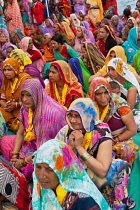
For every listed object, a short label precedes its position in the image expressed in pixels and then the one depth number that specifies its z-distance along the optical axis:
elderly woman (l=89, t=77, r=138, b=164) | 2.47
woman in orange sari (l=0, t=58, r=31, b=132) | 3.27
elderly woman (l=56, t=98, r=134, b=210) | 1.90
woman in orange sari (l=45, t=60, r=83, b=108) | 3.22
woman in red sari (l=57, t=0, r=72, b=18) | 8.37
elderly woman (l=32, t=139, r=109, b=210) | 1.51
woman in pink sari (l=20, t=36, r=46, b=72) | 5.01
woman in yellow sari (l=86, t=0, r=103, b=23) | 8.73
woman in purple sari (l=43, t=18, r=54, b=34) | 7.38
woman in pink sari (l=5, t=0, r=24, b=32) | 6.71
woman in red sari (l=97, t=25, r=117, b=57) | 5.12
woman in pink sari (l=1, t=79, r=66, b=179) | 2.49
